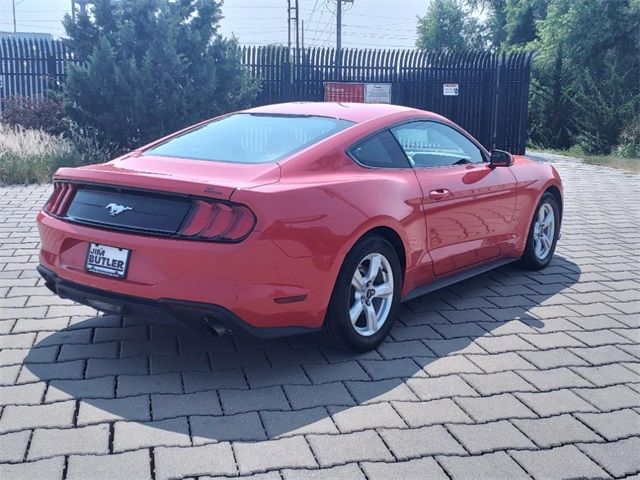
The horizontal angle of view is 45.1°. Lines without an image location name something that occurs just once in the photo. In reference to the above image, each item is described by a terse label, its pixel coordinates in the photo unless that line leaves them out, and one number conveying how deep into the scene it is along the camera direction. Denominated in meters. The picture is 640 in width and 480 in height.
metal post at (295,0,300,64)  17.27
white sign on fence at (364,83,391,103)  17.53
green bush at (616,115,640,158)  19.97
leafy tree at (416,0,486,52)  47.00
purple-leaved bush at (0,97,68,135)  14.00
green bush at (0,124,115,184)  11.39
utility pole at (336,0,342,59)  42.17
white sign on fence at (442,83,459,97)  17.80
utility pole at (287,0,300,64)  48.76
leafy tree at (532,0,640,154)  21.52
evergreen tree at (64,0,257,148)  12.88
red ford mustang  3.82
